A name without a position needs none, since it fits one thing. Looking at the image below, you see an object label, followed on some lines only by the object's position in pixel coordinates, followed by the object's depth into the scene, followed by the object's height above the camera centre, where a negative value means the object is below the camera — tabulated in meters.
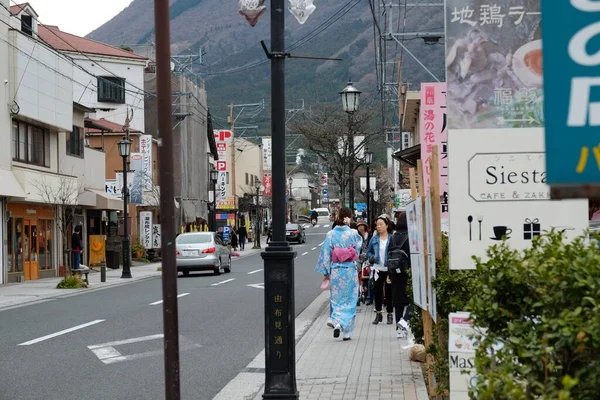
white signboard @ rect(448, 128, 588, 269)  6.18 +0.12
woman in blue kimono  14.42 -0.81
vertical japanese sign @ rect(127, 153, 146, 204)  45.66 +2.24
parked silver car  34.94 -1.20
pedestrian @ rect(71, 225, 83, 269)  35.47 -0.95
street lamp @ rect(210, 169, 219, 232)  54.00 +2.36
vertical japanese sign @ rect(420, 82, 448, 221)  10.80 +1.15
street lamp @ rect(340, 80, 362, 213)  24.89 +3.22
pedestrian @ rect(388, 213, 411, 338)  13.69 -0.80
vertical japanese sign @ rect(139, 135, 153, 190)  51.05 +3.83
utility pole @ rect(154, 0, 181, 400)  6.21 +0.04
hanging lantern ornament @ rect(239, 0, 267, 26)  8.91 +2.02
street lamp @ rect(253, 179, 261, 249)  65.38 -0.51
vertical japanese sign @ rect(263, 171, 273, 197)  82.38 +3.38
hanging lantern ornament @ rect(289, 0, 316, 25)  9.48 +2.14
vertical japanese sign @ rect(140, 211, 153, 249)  47.19 -0.37
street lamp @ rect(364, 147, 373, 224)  37.66 +2.38
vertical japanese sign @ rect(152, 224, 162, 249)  48.77 -0.70
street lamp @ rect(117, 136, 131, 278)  34.94 +0.67
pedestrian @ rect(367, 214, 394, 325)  15.80 -0.78
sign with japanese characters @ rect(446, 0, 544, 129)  6.43 +1.08
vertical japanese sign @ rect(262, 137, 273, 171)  84.29 +6.11
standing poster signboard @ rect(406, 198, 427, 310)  8.31 -0.32
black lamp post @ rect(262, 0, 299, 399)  8.61 -0.52
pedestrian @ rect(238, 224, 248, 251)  64.13 -1.10
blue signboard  2.95 +0.40
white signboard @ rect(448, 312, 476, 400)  6.42 -0.93
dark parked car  71.34 -1.02
